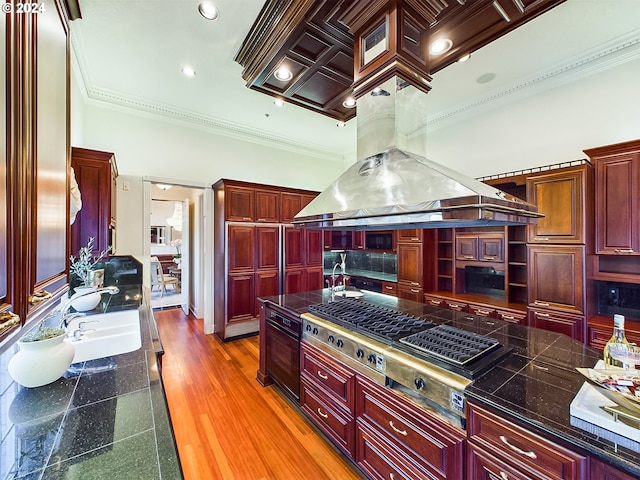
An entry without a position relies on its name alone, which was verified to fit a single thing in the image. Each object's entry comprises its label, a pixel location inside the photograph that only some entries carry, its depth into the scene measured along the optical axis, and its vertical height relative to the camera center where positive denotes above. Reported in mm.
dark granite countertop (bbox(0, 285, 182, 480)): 702 -603
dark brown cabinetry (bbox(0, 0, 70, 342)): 578 +191
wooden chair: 6407 -973
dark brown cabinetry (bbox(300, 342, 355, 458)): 1760 -1141
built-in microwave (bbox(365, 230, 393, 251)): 4734 +6
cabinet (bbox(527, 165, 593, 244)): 2549 +376
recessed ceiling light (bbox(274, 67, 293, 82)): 2321 +1517
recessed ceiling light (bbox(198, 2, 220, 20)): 2105 +1878
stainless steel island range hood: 1352 +332
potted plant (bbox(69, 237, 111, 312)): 2125 -301
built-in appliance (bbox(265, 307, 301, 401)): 2314 -1040
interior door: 5527 -313
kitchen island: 829 -631
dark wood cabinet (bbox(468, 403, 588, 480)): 885 -784
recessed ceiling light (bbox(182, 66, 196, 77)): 2933 +1912
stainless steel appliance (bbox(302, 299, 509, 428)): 1241 -620
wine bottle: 1088 -421
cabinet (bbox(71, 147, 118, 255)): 2561 +441
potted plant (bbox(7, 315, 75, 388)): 1038 -478
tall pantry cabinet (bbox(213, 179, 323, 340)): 3953 -165
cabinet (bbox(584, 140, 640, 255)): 2330 +388
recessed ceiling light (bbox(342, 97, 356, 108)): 2715 +1448
